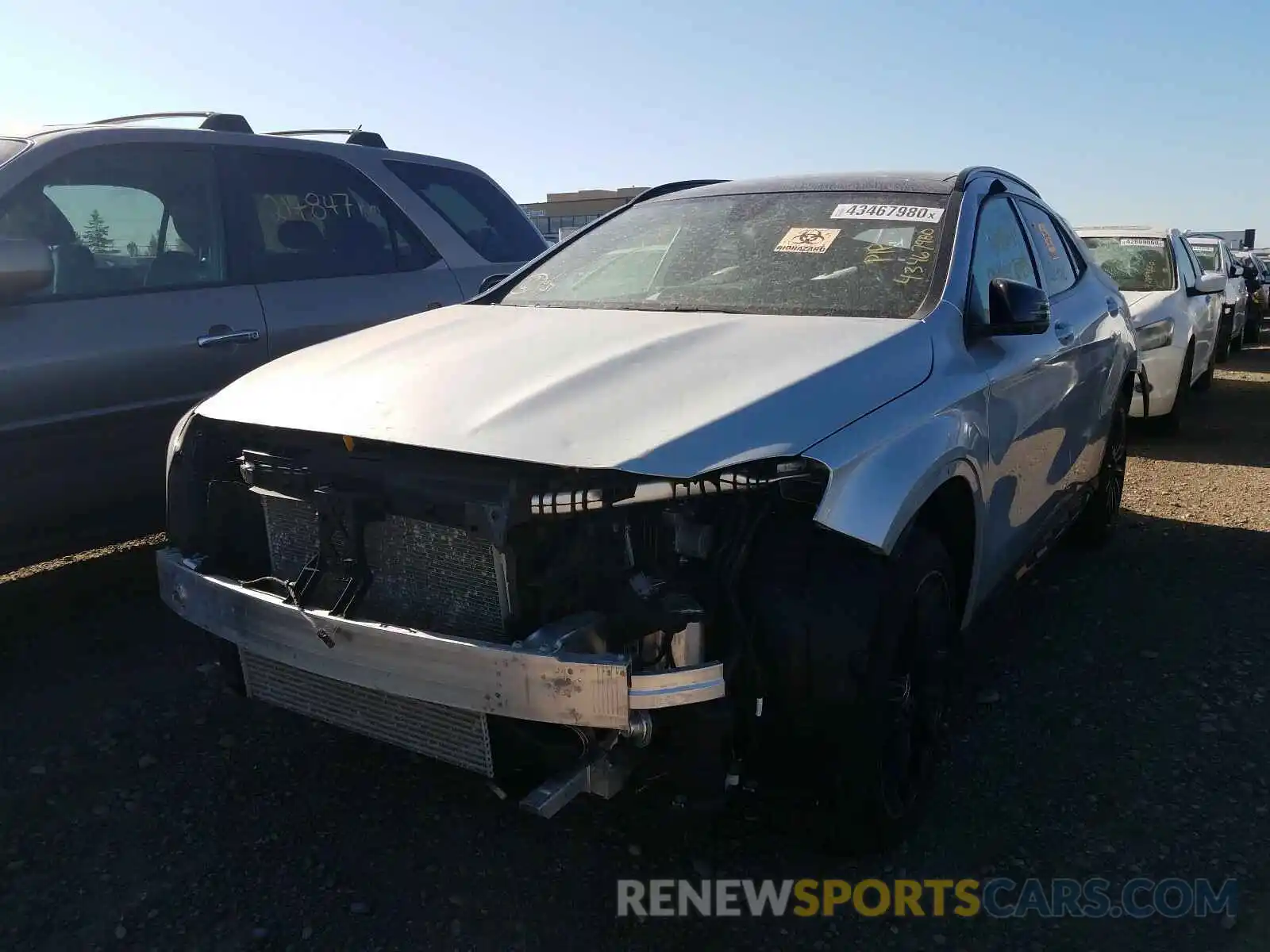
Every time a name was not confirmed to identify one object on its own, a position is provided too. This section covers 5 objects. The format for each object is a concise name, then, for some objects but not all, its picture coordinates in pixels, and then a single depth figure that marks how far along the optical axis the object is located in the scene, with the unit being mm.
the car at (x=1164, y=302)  7988
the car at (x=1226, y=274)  13070
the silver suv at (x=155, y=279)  3713
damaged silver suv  2217
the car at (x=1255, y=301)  17422
